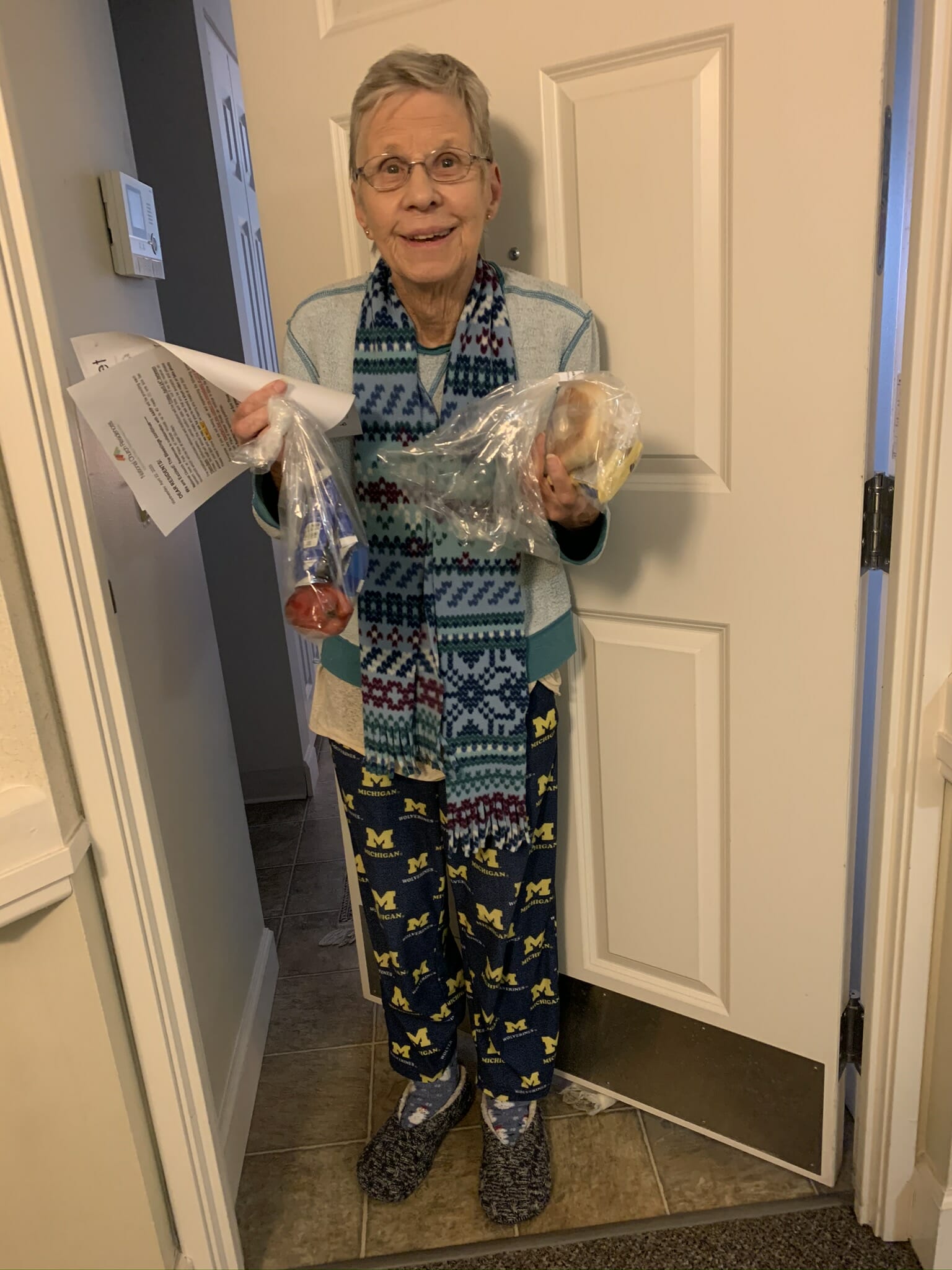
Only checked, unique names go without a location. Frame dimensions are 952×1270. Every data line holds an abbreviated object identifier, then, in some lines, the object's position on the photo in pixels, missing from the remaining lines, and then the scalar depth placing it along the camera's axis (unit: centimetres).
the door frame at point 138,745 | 87
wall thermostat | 125
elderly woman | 98
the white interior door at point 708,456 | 99
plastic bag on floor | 149
